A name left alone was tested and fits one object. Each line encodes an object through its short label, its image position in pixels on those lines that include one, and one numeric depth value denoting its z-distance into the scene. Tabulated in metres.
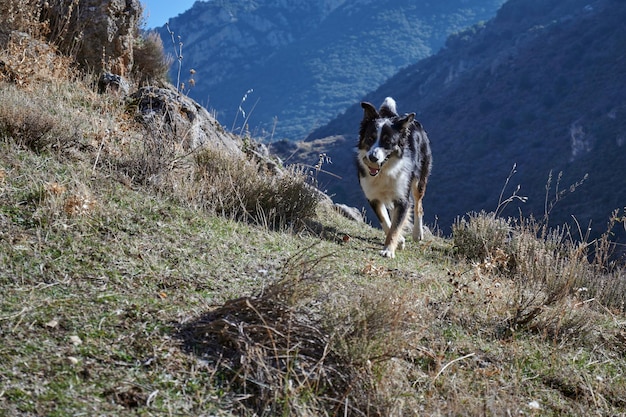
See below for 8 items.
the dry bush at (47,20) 9.85
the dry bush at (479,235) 8.00
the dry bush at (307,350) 3.19
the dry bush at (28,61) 8.48
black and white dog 7.52
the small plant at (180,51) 8.47
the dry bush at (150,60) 12.46
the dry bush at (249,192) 6.47
